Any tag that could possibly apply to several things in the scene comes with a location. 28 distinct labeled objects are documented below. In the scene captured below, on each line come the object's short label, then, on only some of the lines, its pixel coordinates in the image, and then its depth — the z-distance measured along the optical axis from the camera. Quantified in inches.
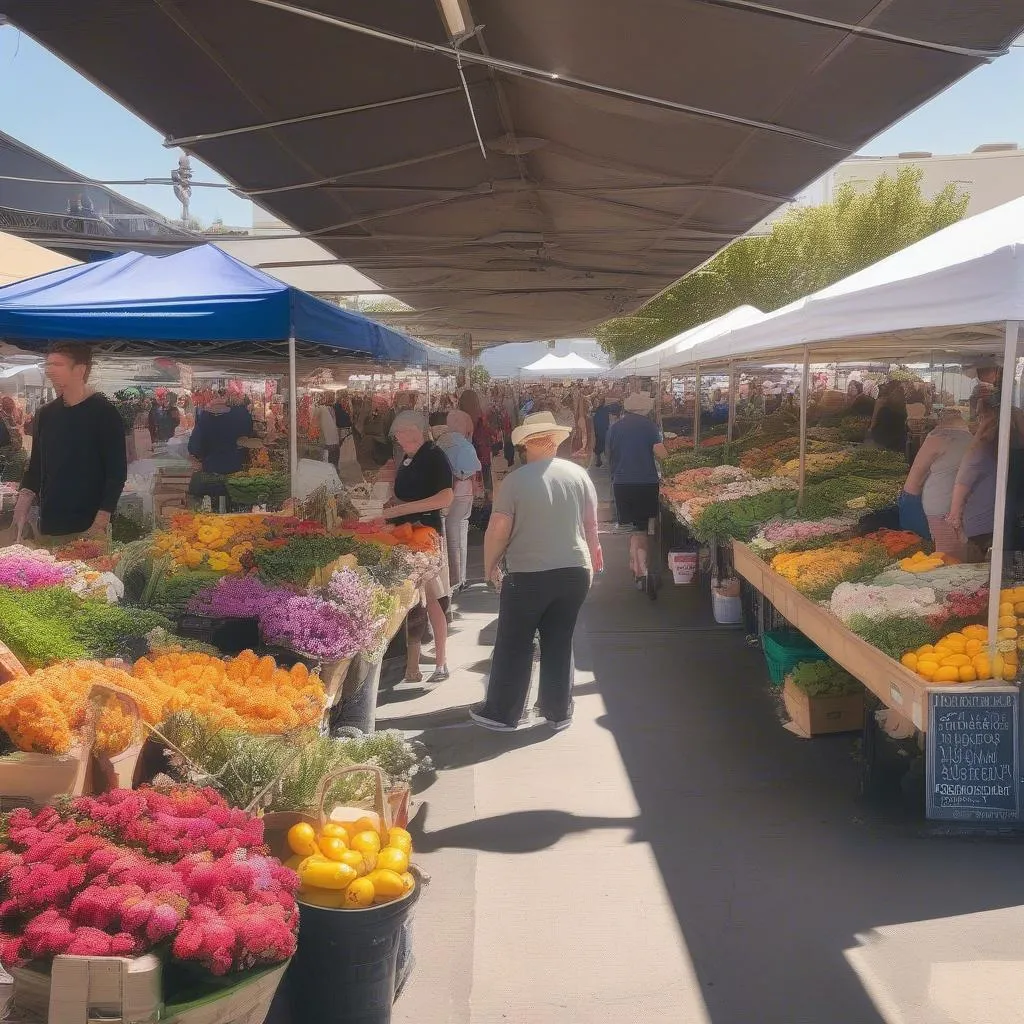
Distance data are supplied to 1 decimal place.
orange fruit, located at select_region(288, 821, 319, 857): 130.9
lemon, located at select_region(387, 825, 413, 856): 133.4
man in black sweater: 238.5
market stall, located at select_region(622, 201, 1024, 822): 179.9
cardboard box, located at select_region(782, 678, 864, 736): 243.8
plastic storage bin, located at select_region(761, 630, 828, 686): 262.4
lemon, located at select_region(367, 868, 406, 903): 124.4
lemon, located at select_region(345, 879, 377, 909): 122.0
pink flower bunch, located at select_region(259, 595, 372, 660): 190.4
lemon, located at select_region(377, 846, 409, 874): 127.3
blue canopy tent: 250.2
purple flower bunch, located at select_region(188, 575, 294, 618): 199.0
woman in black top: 293.4
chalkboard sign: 181.6
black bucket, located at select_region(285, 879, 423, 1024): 121.0
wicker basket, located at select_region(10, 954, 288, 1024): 93.6
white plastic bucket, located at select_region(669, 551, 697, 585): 426.9
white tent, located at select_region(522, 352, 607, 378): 1216.9
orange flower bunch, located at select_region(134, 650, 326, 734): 150.3
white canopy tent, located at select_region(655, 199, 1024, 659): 163.2
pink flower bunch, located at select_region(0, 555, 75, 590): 191.2
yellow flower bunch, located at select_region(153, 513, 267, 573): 234.1
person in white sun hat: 231.5
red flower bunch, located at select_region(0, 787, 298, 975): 96.9
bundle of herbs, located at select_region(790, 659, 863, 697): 243.6
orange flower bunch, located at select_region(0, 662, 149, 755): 126.0
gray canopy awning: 183.2
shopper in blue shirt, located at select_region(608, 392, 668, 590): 422.3
